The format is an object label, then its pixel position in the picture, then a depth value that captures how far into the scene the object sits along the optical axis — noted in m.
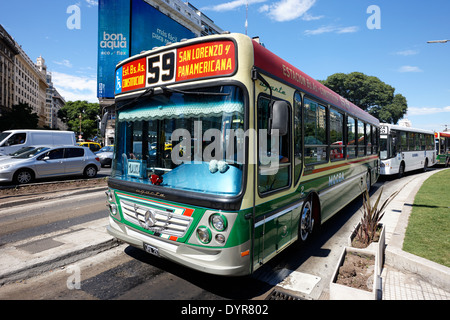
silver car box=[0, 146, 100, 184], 11.42
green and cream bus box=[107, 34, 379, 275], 3.24
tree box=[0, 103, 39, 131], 38.44
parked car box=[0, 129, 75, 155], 15.79
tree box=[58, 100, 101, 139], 76.88
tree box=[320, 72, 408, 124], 54.12
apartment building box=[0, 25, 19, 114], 58.51
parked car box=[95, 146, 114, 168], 20.78
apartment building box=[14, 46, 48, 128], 72.38
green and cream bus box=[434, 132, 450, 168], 24.28
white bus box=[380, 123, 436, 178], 14.80
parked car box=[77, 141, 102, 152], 28.89
